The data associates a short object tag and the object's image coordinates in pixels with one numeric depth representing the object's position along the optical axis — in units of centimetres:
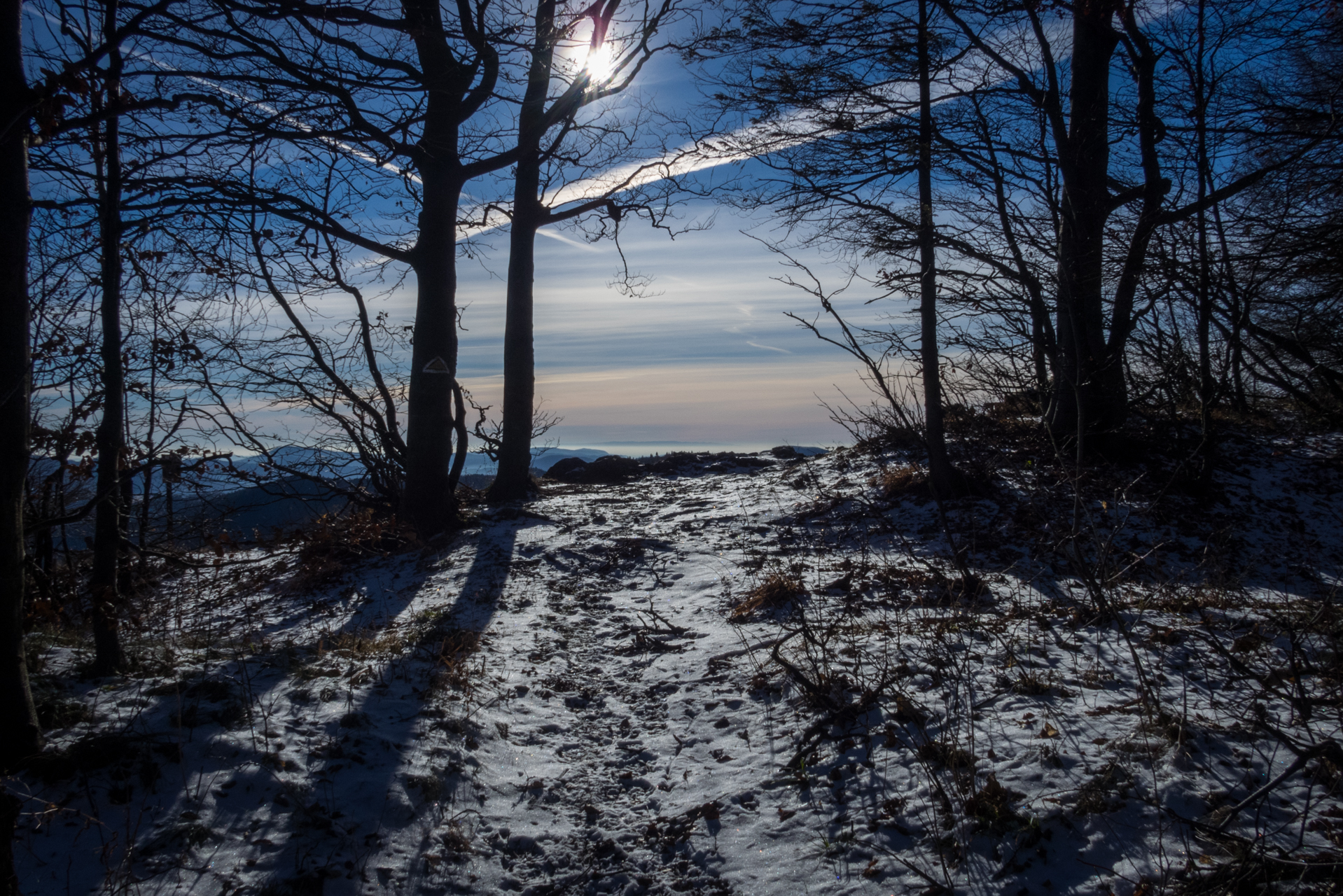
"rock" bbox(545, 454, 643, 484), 1336
